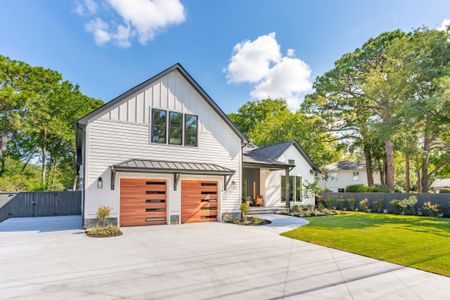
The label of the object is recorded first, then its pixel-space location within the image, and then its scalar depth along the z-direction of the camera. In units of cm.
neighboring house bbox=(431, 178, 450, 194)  4162
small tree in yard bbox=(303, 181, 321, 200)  1788
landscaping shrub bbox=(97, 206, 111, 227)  999
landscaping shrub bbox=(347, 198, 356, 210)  1969
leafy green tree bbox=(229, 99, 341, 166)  2634
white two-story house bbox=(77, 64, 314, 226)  1055
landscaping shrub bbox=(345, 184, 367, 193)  2261
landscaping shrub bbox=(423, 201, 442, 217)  1571
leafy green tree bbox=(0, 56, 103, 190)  2125
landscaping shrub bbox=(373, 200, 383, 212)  1826
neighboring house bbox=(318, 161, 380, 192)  3522
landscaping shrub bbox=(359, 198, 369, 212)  1873
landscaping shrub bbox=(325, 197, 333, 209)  2010
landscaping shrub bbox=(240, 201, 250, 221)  1320
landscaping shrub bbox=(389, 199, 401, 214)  1723
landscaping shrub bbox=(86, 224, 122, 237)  904
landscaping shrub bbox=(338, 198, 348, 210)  2012
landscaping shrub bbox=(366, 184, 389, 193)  2233
